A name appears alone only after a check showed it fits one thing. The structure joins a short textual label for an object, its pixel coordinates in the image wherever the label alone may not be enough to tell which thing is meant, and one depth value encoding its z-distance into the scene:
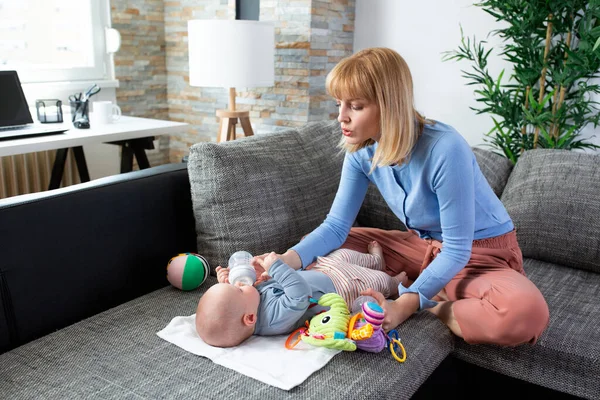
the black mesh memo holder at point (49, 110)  2.88
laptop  2.71
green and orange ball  1.73
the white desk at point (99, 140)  2.49
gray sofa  1.29
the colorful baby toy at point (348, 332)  1.35
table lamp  2.84
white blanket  1.26
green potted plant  2.67
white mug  3.00
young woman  1.48
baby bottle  1.47
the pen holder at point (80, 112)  2.86
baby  1.35
